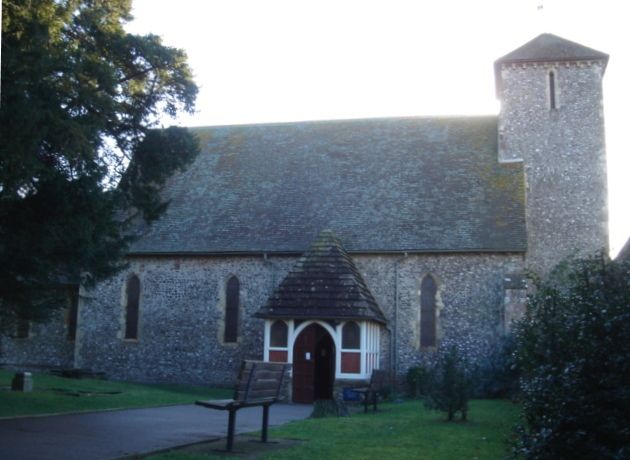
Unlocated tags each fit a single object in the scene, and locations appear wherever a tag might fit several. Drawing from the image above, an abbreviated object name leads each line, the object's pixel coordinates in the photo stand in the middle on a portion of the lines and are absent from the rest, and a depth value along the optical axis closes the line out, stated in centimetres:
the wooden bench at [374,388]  1886
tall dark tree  1277
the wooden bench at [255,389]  1091
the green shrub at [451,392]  1541
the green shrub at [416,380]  2377
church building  2422
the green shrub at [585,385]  661
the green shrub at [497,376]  2269
